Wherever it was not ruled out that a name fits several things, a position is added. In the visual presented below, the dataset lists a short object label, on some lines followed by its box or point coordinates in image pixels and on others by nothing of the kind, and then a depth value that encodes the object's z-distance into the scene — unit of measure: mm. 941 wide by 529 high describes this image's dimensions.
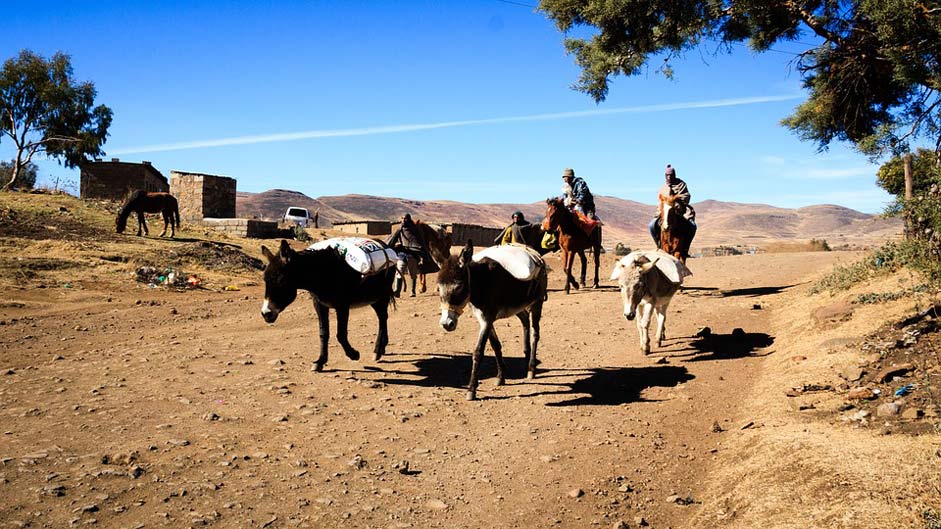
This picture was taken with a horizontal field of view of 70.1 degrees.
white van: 46719
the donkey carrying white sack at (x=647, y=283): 9875
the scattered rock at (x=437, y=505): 5414
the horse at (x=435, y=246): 8297
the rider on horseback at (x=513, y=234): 16859
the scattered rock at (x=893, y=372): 7051
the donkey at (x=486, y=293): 7926
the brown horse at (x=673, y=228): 15109
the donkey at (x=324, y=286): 8789
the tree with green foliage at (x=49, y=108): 45625
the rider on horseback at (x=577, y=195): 18297
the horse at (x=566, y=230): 16922
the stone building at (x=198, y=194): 33562
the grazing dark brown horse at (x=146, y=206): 25288
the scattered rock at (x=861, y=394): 6719
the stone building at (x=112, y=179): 38062
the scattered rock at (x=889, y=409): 6164
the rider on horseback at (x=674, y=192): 15578
